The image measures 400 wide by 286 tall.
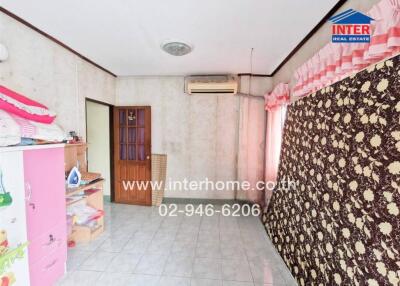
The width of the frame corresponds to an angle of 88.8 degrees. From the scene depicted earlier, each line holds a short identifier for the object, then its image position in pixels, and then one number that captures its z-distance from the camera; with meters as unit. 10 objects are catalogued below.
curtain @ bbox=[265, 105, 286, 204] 3.05
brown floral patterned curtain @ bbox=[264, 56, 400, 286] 1.04
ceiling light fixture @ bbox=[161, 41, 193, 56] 2.32
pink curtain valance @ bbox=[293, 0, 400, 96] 1.05
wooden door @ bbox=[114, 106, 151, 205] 3.79
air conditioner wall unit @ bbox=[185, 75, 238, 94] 3.38
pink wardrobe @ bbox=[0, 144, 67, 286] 1.35
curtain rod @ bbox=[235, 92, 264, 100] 3.62
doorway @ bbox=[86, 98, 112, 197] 4.02
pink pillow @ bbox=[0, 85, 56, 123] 1.54
